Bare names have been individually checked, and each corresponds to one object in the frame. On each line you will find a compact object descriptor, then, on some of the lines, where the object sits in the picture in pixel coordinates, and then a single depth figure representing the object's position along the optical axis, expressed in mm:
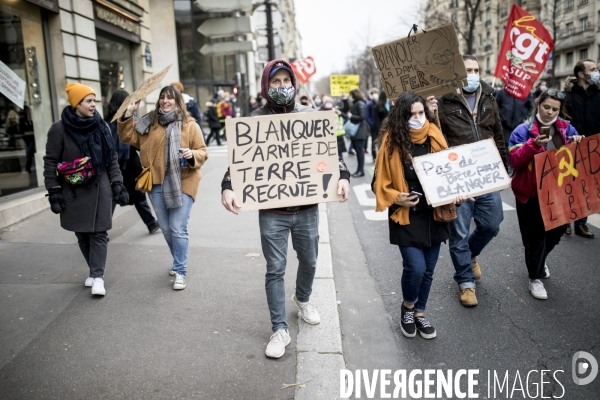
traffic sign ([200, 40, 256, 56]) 12040
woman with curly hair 3486
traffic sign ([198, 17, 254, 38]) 11105
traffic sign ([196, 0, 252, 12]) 10945
